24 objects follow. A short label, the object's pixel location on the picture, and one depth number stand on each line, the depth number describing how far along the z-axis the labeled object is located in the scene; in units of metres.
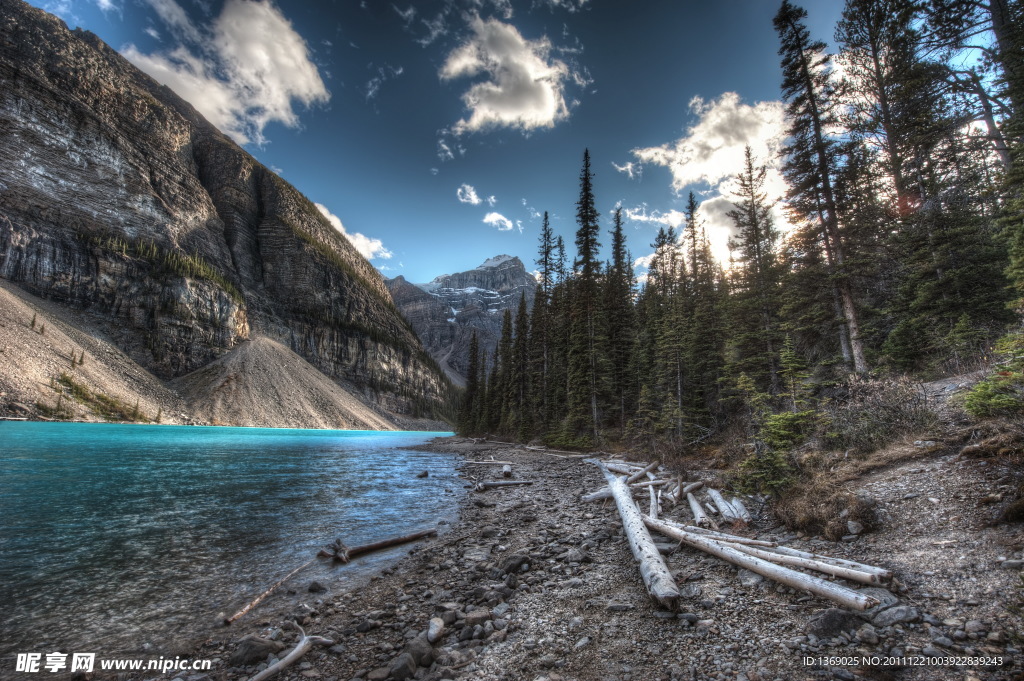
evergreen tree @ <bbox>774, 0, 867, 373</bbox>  18.19
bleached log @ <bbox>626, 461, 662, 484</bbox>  15.41
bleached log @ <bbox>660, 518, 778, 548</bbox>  6.71
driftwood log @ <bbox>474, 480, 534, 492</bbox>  18.47
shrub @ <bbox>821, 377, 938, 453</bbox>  9.01
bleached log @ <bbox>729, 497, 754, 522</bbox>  8.57
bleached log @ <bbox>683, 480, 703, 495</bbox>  12.34
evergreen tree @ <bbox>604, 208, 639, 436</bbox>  32.50
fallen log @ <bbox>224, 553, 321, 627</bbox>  6.40
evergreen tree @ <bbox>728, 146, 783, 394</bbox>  21.56
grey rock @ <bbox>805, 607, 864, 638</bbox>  4.19
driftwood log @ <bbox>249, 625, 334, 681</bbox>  4.84
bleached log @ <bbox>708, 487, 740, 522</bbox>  8.91
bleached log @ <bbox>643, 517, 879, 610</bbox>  4.45
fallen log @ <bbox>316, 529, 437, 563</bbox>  9.13
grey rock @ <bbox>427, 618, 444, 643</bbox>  5.53
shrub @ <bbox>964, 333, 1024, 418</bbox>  6.82
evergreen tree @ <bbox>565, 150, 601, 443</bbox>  31.08
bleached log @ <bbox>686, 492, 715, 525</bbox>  9.07
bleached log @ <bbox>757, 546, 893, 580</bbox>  4.70
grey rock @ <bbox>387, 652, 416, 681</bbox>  4.71
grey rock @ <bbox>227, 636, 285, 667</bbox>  5.33
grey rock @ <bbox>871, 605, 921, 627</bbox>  4.04
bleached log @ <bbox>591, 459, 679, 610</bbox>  5.41
